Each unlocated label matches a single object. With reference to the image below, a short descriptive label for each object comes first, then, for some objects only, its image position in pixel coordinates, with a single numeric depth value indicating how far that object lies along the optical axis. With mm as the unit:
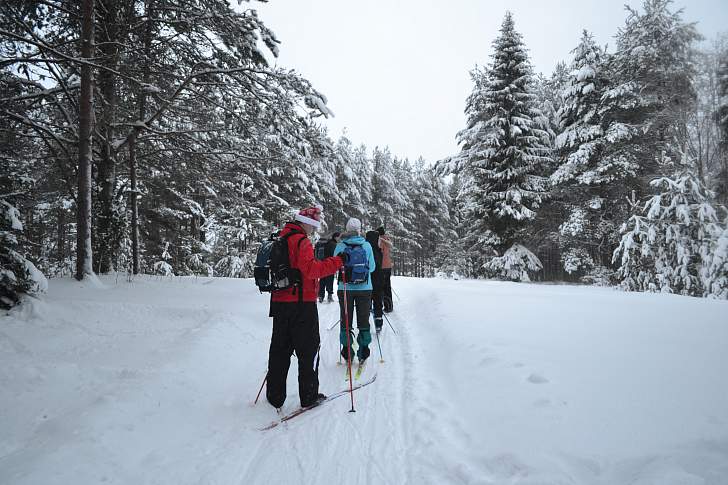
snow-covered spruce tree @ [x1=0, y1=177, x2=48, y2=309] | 5133
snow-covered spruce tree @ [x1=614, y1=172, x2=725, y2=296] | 10039
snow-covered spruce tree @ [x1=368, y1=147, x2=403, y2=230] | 36594
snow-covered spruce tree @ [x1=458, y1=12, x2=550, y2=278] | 17500
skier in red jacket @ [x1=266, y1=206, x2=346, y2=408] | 3680
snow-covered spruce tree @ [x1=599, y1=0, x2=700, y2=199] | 14758
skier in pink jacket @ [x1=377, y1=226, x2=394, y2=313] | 8414
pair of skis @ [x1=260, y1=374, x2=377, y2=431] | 3505
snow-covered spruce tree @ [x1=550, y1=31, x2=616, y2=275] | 17031
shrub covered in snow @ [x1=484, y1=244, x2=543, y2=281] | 17281
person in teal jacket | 5109
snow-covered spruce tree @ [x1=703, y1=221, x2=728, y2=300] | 9000
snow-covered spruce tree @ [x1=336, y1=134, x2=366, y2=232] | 29677
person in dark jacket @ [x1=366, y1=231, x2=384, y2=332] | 6977
